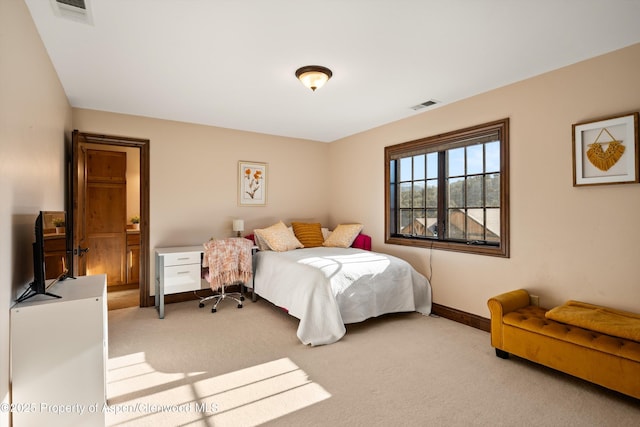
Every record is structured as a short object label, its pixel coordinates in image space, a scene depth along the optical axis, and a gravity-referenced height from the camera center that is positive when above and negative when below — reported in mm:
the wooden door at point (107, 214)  5137 +32
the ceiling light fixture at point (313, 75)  2859 +1232
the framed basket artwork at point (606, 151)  2506 +507
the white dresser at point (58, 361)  1720 -782
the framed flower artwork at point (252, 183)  5090 +506
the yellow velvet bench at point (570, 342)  2119 -910
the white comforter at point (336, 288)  3221 -788
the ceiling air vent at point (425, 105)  3764 +1296
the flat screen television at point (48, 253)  1839 -224
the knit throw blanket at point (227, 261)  4004 -563
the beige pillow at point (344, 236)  4883 -307
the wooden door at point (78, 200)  3367 +166
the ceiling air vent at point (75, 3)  2012 +1304
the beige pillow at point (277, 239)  4605 -331
